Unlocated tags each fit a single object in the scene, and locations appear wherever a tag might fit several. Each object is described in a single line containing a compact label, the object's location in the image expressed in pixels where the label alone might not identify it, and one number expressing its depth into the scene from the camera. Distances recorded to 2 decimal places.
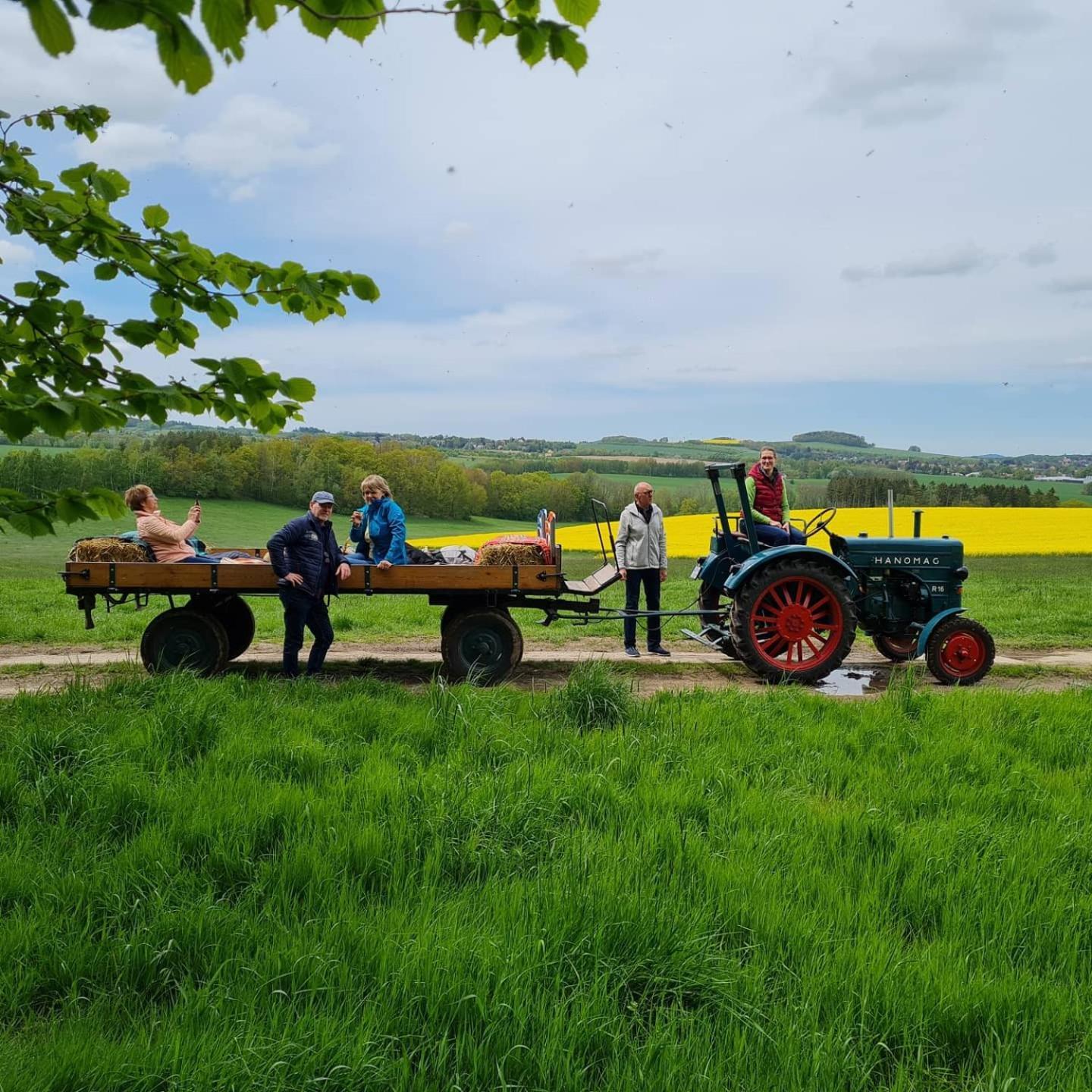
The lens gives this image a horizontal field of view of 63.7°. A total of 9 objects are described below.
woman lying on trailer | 7.43
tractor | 7.91
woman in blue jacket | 7.71
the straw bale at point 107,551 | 7.28
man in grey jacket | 9.30
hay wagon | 7.19
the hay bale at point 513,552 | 7.63
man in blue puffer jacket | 7.03
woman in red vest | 8.44
